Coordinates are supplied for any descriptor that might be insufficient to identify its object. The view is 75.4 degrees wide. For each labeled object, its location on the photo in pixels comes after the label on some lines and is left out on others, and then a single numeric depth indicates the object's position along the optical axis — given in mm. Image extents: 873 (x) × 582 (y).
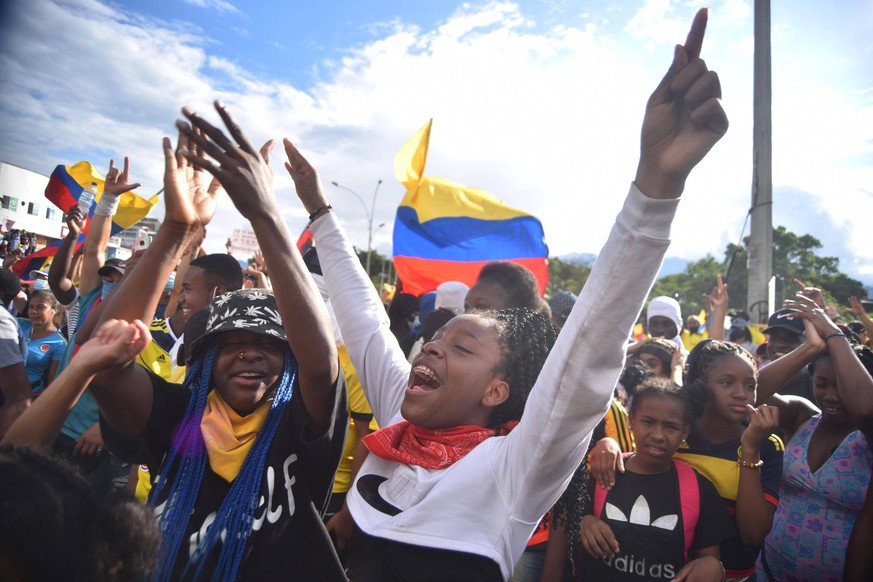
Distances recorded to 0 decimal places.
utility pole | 7793
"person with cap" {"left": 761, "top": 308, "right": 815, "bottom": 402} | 3914
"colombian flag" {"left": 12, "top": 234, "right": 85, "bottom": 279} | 8406
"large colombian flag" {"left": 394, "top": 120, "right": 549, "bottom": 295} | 6199
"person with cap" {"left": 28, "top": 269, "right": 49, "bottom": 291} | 7086
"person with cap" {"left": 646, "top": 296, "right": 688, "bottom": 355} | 5160
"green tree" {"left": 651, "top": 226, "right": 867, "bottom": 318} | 45897
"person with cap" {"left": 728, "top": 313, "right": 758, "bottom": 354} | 6934
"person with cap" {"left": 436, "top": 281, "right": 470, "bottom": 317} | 4570
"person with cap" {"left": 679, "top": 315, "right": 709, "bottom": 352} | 8236
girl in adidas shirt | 2326
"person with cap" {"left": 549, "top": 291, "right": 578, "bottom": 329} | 4039
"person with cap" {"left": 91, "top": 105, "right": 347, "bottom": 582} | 1615
